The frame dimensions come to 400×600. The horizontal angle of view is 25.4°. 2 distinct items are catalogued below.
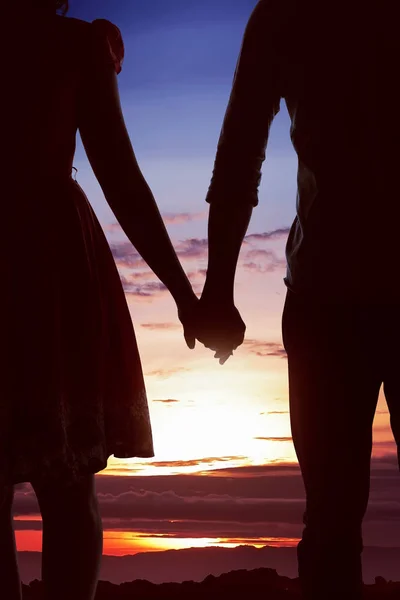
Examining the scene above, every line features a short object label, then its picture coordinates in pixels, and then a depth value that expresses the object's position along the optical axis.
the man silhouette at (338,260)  2.18
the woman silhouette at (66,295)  2.54
